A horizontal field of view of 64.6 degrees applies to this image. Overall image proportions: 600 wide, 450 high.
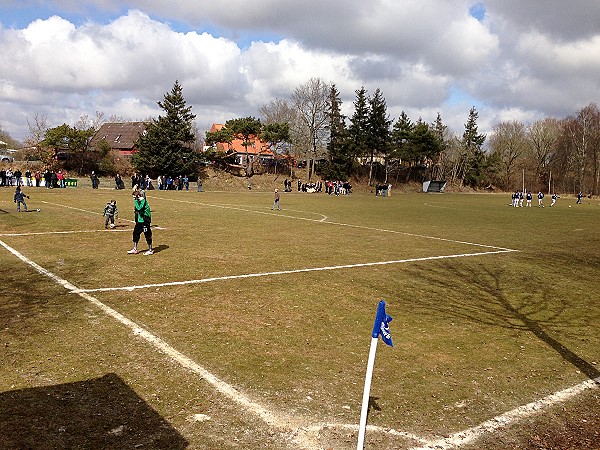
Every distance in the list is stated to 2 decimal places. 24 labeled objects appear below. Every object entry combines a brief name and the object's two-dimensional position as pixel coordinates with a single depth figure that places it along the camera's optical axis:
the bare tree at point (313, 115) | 77.19
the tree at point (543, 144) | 94.75
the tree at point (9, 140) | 82.14
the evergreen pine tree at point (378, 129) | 82.00
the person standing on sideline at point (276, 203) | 32.16
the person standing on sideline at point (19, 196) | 23.77
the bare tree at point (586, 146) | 86.12
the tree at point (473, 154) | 96.50
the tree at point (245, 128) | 69.06
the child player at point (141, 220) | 14.27
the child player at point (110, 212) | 20.02
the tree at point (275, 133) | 69.00
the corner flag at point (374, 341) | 4.27
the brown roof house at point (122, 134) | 74.75
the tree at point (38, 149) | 58.12
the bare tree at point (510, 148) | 98.56
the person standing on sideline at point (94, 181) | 49.56
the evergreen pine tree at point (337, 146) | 78.88
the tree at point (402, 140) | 84.62
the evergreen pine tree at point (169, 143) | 61.91
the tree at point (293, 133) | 78.19
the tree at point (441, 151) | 95.88
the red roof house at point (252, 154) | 73.49
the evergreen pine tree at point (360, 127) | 80.50
